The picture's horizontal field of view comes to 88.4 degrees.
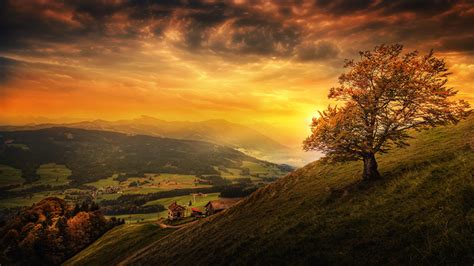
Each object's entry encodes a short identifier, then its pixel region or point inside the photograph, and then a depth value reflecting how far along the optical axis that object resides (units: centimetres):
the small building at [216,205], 11181
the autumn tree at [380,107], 2342
